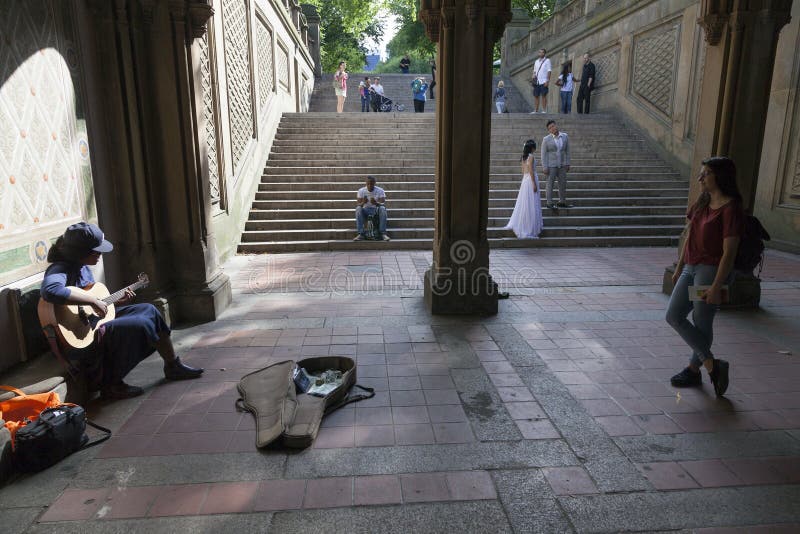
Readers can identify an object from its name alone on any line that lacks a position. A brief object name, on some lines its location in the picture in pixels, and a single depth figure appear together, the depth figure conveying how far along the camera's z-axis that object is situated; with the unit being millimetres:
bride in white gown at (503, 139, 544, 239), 9547
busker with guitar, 3381
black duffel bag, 2855
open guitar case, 3145
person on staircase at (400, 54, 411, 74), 26531
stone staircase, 10055
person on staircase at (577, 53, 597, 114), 16211
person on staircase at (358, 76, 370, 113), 18920
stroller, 18766
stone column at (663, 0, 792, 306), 5562
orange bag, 3000
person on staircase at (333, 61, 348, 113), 17750
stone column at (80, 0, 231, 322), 4828
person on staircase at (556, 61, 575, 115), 16750
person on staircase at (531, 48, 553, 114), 17594
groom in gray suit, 10281
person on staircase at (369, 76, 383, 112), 18719
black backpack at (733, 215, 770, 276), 3506
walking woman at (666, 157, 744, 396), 3451
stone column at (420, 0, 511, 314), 5242
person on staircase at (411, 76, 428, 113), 18469
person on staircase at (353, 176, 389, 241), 9734
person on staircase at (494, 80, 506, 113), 18141
